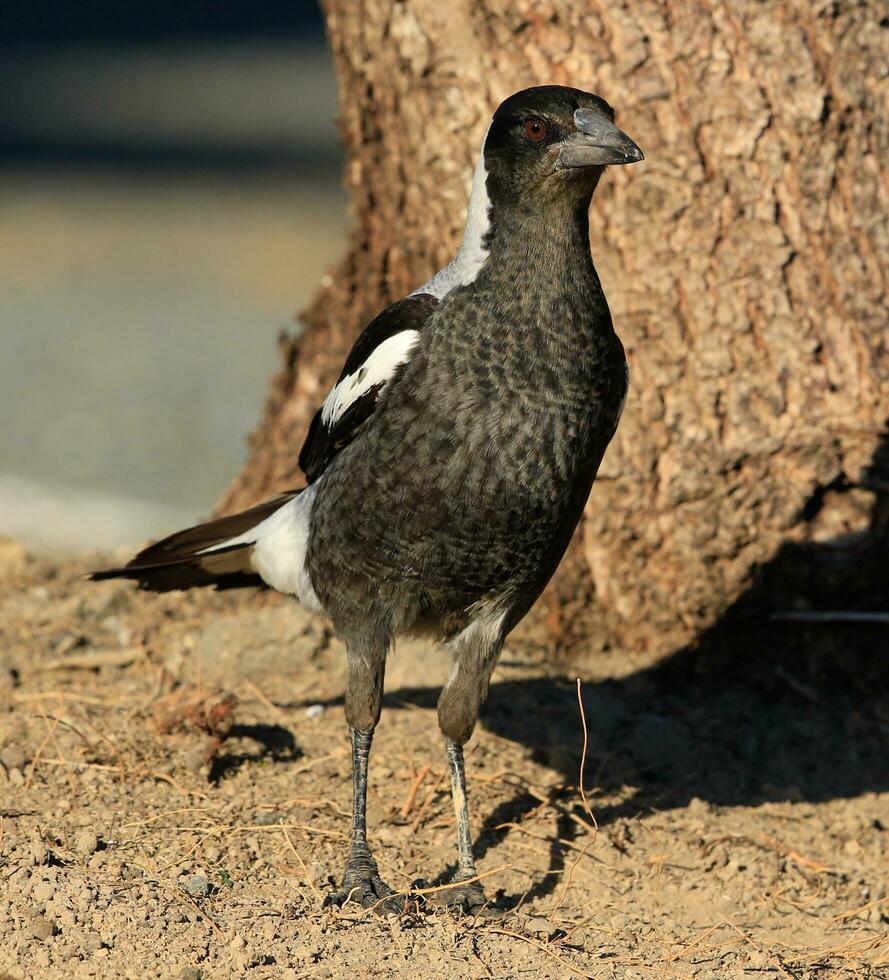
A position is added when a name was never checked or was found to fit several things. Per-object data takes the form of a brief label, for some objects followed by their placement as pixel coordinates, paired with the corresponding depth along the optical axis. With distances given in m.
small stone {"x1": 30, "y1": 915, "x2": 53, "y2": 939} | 5.69
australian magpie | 6.70
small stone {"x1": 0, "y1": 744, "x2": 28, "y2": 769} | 7.48
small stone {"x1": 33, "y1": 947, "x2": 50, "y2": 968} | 5.54
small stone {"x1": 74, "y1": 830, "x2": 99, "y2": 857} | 6.52
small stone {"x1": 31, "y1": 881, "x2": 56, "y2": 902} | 5.89
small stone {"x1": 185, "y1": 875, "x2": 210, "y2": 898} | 6.27
